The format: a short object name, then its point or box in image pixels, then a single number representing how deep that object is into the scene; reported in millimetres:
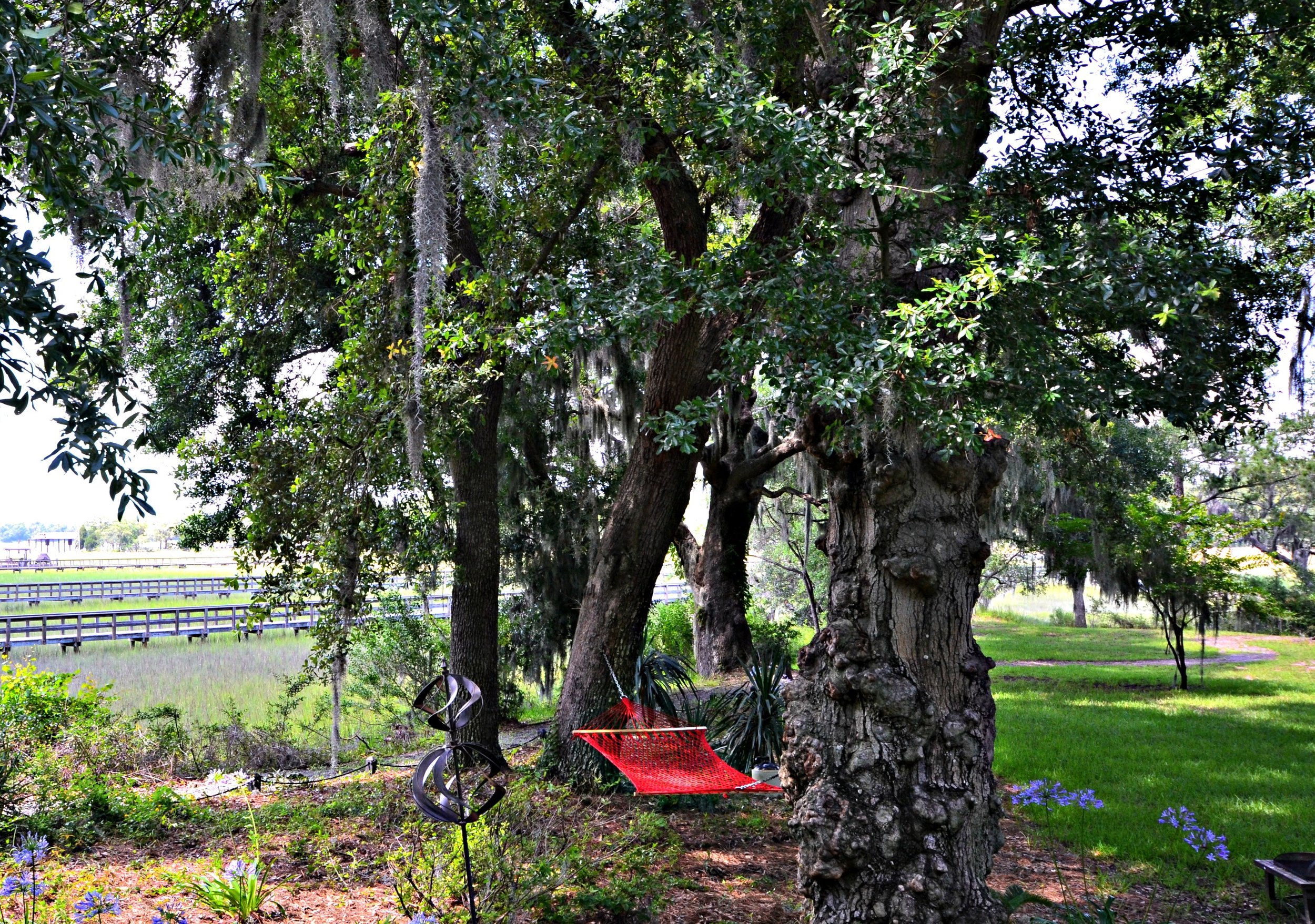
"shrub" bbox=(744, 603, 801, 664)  9445
